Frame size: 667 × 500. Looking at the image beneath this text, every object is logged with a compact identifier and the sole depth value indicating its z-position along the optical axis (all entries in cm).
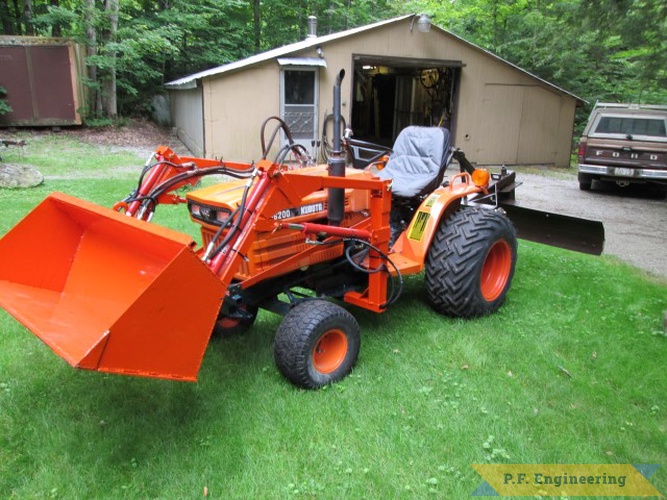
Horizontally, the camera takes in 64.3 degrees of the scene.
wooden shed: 1419
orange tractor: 240
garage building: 1187
